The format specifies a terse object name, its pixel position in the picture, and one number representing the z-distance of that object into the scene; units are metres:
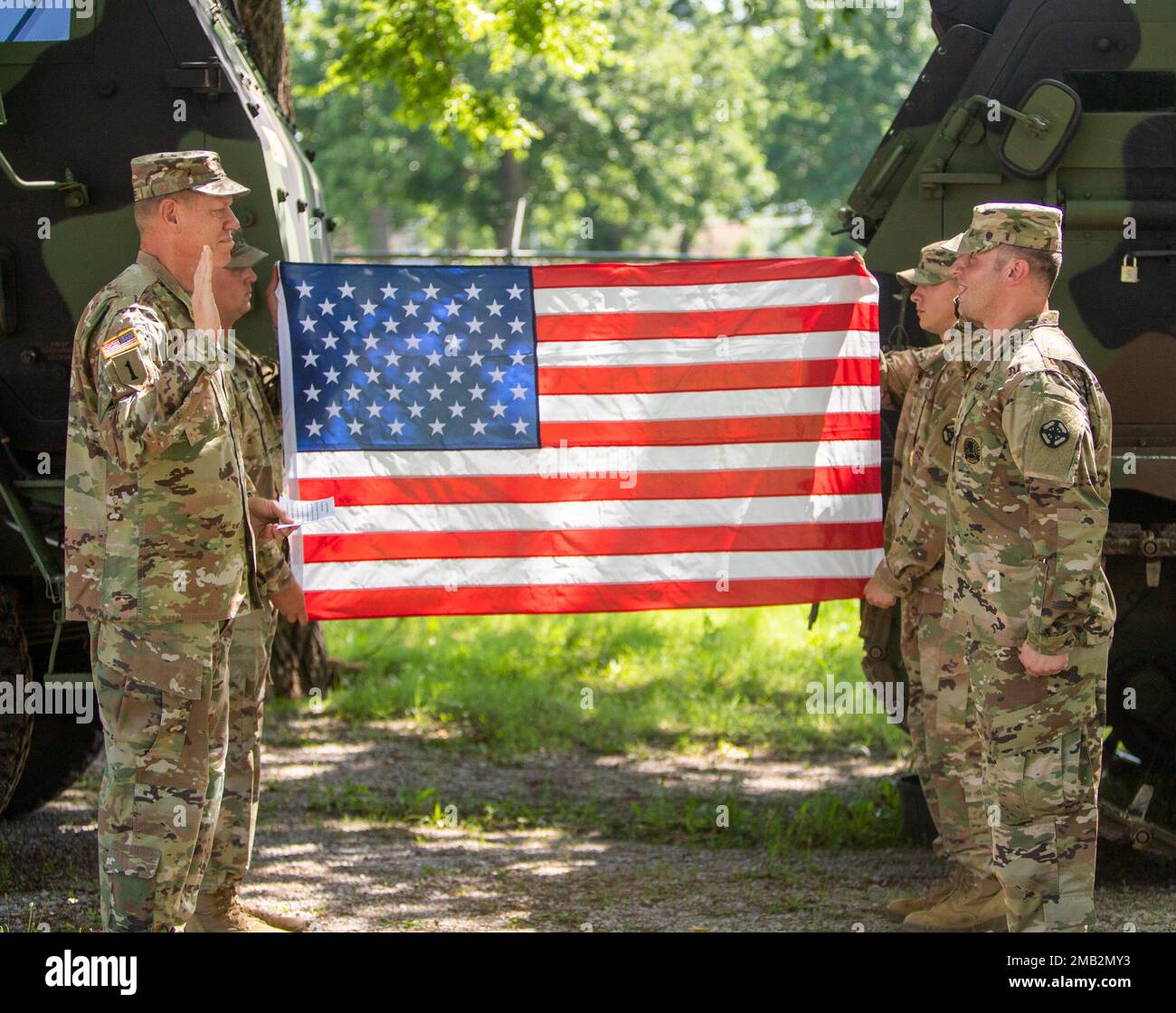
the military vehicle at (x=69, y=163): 5.04
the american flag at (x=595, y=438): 5.12
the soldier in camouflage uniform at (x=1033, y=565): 3.92
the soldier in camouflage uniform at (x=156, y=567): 4.04
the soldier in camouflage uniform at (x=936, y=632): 4.83
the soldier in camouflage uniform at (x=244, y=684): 4.69
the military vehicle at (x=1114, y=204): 4.99
